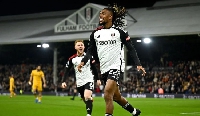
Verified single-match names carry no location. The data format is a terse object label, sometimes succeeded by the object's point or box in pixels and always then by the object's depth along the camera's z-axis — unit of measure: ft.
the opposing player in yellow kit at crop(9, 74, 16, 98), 121.30
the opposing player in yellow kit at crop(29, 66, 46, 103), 86.12
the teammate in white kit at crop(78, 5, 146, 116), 32.74
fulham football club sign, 135.74
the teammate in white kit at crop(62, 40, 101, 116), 44.27
